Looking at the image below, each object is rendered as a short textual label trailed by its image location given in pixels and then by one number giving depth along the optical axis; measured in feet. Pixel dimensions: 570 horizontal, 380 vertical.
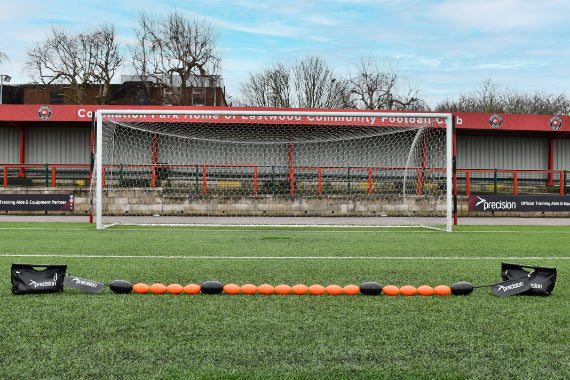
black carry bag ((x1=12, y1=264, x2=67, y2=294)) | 13.73
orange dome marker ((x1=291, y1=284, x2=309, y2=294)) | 14.28
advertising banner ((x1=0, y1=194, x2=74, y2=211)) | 53.98
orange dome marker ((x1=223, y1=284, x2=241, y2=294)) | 14.19
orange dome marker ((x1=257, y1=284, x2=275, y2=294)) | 14.25
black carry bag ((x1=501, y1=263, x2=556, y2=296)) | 13.83
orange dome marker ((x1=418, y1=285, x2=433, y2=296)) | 14.16
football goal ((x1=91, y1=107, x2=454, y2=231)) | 55.96
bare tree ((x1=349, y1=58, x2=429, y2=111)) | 132.57
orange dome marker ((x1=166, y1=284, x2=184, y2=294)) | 14.23
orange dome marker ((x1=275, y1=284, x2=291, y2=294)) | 14.32
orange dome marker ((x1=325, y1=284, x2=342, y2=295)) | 14.21
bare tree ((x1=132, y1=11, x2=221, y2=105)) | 115.96
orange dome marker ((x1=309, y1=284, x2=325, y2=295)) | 14.20
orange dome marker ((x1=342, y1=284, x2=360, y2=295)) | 14.17
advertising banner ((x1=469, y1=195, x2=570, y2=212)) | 57.16
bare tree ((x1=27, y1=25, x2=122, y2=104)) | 120.57
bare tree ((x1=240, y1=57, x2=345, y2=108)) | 128.36
